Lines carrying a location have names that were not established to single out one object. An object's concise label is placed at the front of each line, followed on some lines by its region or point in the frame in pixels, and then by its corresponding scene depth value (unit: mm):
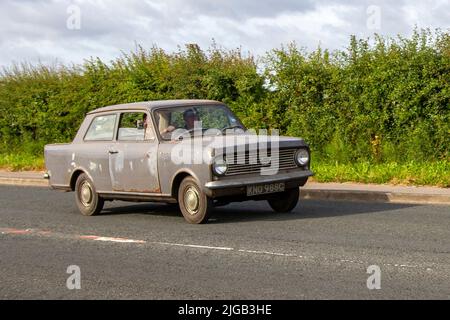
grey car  11094
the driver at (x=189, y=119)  12074
